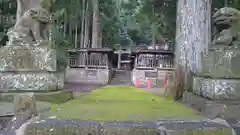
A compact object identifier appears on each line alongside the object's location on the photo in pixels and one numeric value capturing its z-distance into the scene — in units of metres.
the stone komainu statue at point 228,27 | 5.61
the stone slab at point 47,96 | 6.09
